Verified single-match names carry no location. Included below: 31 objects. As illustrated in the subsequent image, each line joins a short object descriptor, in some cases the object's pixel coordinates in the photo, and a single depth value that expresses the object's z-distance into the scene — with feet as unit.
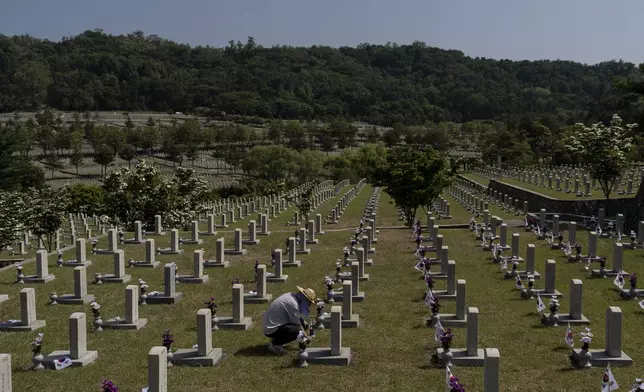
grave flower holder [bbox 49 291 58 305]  47.39
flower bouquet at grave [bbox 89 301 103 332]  39.65
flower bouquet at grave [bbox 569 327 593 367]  31.55
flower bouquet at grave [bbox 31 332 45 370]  32.62
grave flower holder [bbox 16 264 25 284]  54.19
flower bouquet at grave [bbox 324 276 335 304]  46.34
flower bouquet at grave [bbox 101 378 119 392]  24.48
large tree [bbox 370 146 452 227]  95.20
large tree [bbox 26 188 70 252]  92.89
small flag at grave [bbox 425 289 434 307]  41.73
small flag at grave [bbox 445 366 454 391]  25.42
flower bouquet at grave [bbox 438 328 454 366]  32.07
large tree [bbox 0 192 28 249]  88.48
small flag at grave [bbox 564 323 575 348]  33.42
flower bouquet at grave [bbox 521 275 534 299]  46.62
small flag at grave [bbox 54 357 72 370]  32.58
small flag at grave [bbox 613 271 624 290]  46.47
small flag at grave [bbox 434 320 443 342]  33.87
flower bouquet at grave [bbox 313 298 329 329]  39.64
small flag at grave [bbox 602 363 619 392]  26.20
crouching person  34.78
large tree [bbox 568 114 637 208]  102.53
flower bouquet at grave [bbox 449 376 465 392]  24.32
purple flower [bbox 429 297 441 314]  38.88
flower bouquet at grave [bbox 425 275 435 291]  44.16
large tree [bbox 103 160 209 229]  100.68
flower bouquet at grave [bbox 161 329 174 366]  32.71
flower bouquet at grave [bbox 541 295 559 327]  38.91
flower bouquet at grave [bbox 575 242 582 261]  60.08
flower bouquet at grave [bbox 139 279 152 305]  46.56
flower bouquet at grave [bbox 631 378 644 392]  23.73
